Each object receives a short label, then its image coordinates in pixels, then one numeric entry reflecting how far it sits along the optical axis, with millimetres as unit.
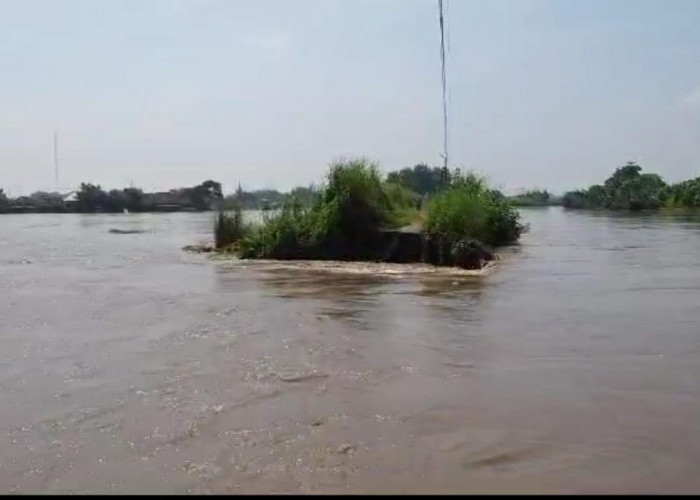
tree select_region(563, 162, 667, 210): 86062
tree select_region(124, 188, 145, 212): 103625
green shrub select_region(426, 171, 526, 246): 23141
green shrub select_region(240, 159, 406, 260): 23625
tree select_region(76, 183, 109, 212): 100500
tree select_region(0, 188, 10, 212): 105688
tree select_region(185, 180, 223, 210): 99188
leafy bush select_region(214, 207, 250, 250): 27469
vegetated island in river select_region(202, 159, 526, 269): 22656
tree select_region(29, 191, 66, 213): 102875
